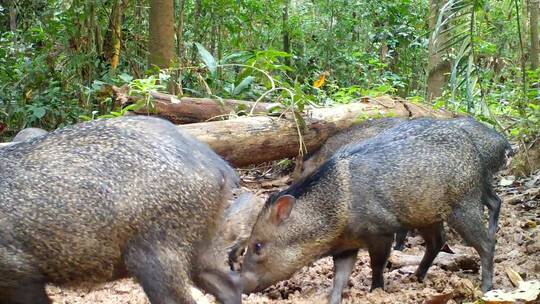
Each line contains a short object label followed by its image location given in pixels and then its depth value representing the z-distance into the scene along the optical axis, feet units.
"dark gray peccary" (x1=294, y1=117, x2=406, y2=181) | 22.34
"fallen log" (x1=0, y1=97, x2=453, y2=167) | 21.18
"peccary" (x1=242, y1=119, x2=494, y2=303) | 14.94
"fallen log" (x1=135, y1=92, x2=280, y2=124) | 22.08
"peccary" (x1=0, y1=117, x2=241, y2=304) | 10.94
